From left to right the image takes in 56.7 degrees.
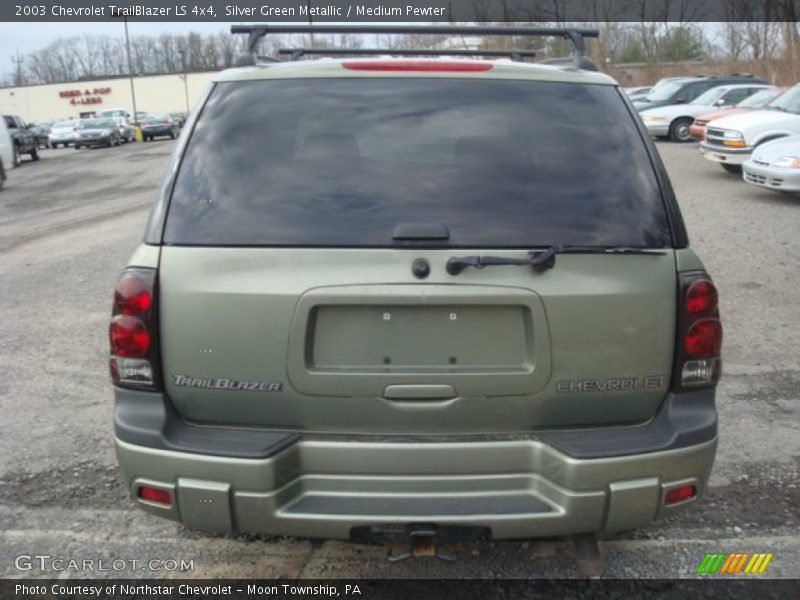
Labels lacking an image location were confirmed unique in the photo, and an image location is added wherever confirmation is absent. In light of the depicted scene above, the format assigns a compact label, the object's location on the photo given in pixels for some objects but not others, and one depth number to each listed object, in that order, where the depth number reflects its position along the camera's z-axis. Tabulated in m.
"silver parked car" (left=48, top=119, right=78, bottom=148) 40.60
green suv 2.40
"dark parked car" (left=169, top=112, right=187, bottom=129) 54.28
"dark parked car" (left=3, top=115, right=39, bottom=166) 27.75
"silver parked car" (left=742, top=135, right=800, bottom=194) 11.12
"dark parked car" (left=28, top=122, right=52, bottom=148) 45.36
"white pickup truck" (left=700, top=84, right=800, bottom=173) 13.38
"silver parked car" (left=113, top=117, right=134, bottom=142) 41.41
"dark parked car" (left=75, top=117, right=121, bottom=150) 37.59
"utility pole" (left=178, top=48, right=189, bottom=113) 76.96
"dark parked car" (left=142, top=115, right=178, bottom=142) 45.03
